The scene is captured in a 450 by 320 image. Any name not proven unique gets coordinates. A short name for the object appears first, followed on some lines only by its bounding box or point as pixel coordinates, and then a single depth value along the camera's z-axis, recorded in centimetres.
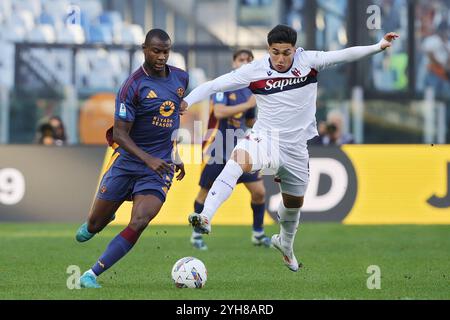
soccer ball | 970
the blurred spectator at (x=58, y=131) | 1977
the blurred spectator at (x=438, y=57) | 2244
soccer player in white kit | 999
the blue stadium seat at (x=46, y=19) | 2250
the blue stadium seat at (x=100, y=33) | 2236
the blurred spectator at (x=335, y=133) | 2025
